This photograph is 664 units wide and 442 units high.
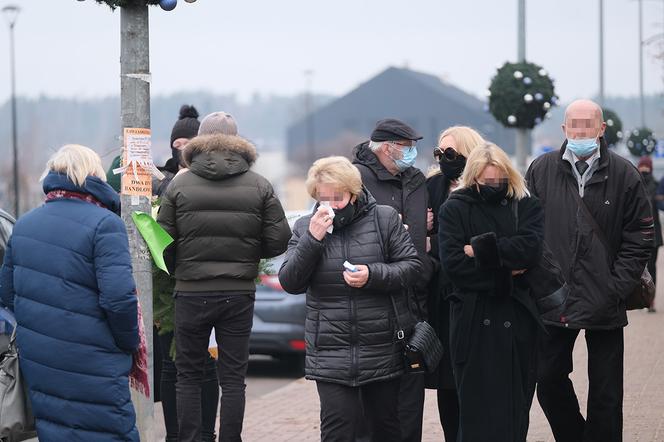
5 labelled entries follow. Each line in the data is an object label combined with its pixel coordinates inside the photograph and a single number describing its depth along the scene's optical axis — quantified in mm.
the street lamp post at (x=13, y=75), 42938
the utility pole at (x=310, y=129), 107500
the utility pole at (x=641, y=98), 61212
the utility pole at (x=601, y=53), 44250
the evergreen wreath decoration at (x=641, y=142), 44906
